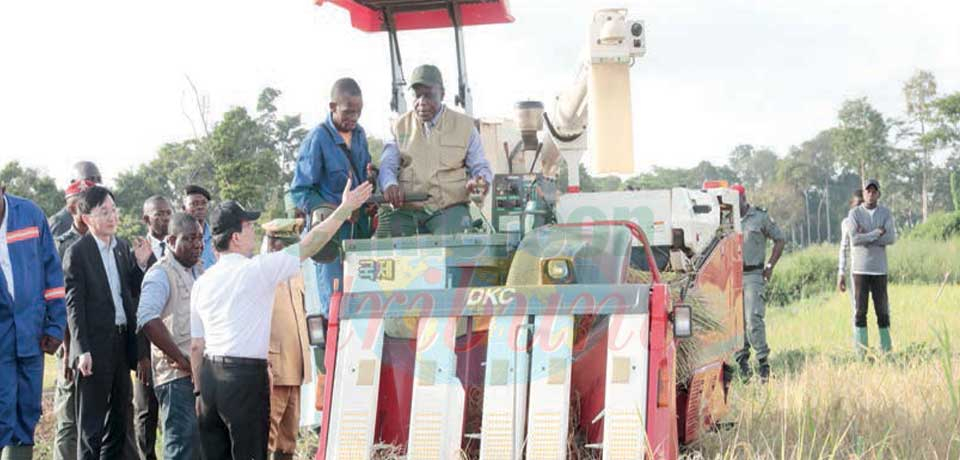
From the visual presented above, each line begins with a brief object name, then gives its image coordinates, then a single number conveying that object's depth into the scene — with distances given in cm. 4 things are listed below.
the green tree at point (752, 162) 9406
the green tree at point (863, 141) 5903
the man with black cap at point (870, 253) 1221
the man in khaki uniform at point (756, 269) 1148
